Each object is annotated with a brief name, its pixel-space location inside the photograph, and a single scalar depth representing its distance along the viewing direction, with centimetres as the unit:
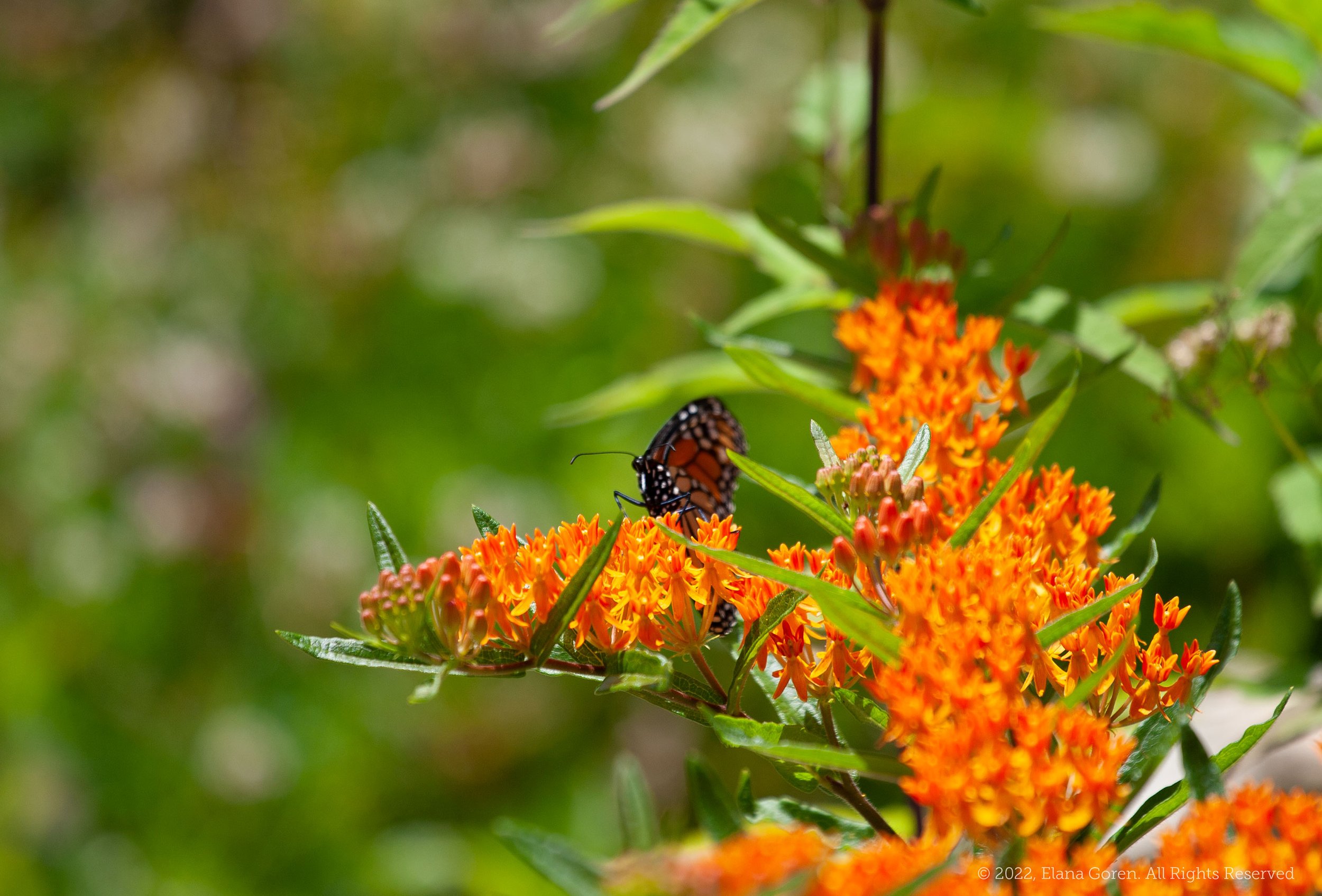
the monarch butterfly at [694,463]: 160
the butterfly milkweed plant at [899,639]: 138
